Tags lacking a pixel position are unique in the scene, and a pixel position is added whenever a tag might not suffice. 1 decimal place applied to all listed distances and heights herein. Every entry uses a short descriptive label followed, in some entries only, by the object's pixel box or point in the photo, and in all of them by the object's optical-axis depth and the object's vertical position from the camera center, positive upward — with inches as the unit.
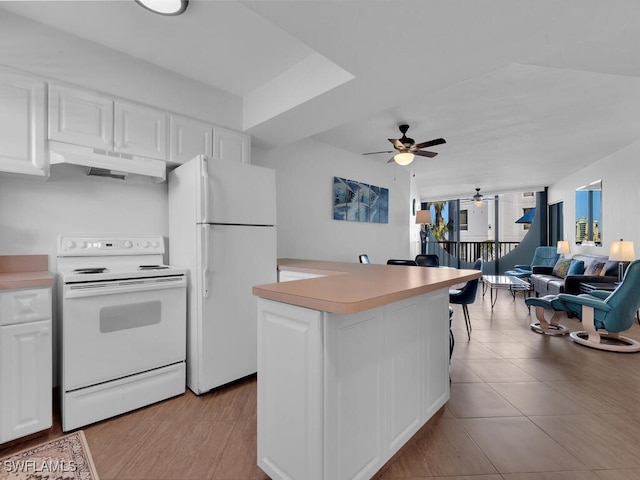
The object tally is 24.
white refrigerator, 91.3 -4.7
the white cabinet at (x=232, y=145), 114.6 +34.7
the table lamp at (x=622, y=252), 161.6 -6.3
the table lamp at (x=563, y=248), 252.5 -6.8
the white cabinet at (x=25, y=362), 66.7 -27.1
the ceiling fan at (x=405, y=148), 148.8 +43.1
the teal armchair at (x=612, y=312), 123.0 -29.3
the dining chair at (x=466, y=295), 130.7 -23.2
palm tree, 394.6 +17.3
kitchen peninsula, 48.9 -23.6
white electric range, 74.9 -23.4
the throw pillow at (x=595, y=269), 190.5 -17.9
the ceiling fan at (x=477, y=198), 321.4 +42.3
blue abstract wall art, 185.8 +23.7
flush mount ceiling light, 70.9 +52.9
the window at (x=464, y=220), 393.4 +23.6
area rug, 60.4 -45.1
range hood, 81.0 +20.6
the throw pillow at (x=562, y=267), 232.8 -21.0
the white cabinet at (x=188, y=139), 102.7 +33.2
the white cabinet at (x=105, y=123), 82.7 +32.3
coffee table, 192.4 -27.6
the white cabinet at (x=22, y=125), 75.2 +27.3
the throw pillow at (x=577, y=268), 210.2 -19.0
